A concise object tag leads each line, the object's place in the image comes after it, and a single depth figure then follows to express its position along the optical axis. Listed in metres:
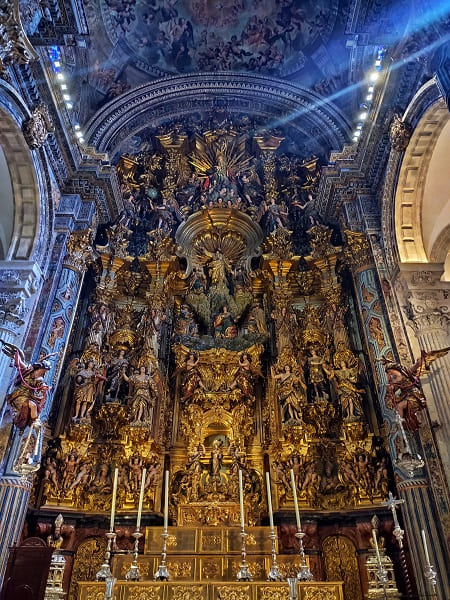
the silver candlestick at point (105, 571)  5.46
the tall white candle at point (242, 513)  6.39
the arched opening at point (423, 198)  9.67
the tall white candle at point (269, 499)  6.06
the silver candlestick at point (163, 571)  5.67
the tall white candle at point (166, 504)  5.99
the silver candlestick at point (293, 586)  5.05
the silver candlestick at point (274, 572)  5.80
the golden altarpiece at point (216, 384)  8.58
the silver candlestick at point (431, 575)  5.41
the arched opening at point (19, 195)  9.62
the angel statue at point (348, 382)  9.30
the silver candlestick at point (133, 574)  5.58
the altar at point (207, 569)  5.98
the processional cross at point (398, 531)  5.88
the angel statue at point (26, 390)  7.79
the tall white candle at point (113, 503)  5.78
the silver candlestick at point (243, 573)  5.80
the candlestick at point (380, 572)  5.75
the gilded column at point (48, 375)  7.18
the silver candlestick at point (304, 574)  5.64
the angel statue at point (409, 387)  7.88
